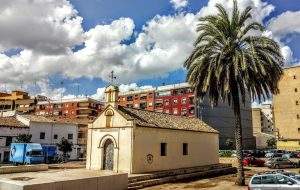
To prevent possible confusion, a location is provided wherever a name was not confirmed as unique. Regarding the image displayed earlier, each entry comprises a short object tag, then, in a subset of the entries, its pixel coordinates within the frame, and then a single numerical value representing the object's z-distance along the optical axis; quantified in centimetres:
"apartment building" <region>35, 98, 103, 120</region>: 7538
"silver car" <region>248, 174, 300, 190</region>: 1272
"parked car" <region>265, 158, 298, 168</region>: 2935
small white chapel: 2038
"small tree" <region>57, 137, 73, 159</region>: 4013
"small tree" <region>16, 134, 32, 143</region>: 3747
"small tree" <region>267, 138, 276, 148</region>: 6961
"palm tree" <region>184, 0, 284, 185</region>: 1831
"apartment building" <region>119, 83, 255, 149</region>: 6291
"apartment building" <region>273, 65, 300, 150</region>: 5785
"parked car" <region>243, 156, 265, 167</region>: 3150
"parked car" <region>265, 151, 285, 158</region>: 3854
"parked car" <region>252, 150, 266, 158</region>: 4295
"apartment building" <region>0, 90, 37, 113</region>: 8187
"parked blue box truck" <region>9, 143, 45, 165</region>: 3150
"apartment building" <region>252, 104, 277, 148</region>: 9927
